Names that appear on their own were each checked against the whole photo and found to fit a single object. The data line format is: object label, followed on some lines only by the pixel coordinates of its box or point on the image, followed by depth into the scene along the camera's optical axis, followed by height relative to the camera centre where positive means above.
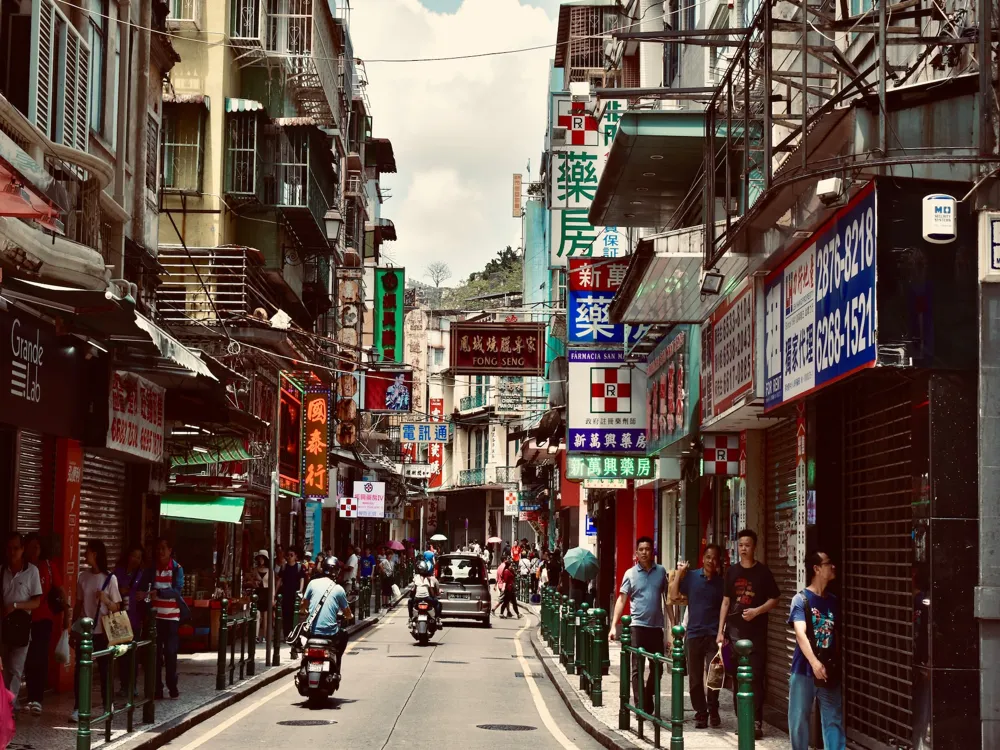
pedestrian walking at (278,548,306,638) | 25.78 -1.27
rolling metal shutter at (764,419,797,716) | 15.69 -0.25
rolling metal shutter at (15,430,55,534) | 17.03 +0.33
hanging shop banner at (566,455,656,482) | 25.50 +0.86
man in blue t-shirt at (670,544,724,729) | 14.92 -1.00
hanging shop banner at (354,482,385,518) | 46.22 +0.41
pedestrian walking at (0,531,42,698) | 13.95 -0.96
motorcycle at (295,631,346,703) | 16.92 -1.87
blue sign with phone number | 10.46 +1.73
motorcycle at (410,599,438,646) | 28.02 -2.11
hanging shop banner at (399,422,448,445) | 63.22 +3.56
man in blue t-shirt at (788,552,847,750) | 10.54 -1.02
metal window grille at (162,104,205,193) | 31.78 +7.96
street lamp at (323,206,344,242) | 34.62 +7.04
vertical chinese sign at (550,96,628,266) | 25.61 +6.17
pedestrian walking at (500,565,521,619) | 42.25 -2.19
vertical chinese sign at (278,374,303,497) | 27.49 +1.46
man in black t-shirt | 13.76 -0.80
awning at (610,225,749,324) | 15.34 +2.68
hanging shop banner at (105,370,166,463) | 18.69 +1.26
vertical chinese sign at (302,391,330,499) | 34.87 +1.76
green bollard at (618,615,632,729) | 13.88 -1.63
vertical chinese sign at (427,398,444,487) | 82.88 +3.54
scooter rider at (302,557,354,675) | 17.28 -1.20
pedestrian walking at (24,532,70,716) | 14.79 -1.23
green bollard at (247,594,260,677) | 19.52 -1.82
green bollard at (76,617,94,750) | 11.38 -1.40
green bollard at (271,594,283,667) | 22.41 -2.03
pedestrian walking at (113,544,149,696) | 17.31 -0.96
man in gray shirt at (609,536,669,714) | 15.32 -0.92
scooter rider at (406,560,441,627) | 28.22 -1.48
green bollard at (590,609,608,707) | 16.44 -1.53
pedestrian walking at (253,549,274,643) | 28.16 -1.64
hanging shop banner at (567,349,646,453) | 23.20 +1.83
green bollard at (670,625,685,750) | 11.47 -1.44
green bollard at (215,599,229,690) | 17.41 -1.68
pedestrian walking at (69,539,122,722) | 15.73 -0.92
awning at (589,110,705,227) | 16.78 +4.49
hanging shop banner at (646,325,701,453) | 19.50 +1.89
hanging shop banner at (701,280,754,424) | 15.05 +1.85
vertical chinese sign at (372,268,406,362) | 42.25 +5.87
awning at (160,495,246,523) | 25.45 +0.02
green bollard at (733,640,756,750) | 9.38 -1.20
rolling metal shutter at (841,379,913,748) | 11.48 -0.40
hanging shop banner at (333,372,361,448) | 45.06 +3.18
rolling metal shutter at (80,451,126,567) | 20.14 +0.07
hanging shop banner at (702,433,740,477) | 17.81 +0.78
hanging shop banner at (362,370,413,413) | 49.34 +4.10
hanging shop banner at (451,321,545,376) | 27.50 +3.18
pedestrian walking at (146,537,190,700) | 16.89 -1.15
